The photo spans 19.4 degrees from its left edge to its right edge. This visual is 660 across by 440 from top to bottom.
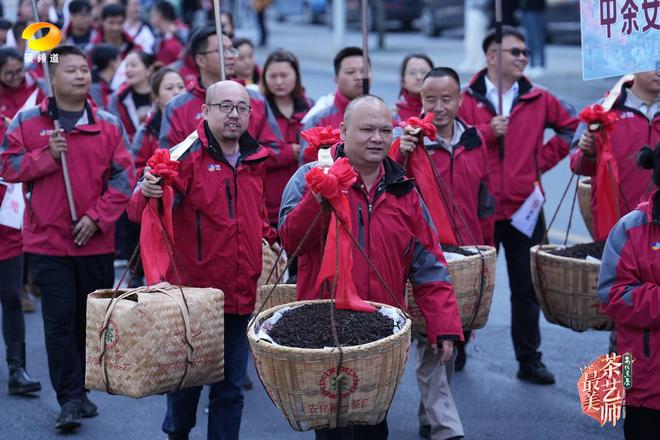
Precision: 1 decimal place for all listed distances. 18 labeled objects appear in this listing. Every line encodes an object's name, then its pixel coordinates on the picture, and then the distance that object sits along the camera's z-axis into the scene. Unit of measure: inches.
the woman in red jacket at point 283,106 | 562.4
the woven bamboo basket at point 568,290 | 419.1
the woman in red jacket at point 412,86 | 576.6
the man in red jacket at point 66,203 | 468.7
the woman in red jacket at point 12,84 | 606.1
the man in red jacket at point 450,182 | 444.0
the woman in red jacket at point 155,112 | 602.0
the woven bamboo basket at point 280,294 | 424.0
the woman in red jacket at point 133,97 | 720.4
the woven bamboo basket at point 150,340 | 356.6
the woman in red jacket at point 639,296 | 333.5
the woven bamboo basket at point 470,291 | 411.3
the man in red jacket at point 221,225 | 409.7
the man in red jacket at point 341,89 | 543.6
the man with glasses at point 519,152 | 526.3
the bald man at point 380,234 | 357.9
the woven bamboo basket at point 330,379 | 310.9
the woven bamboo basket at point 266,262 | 445.8
